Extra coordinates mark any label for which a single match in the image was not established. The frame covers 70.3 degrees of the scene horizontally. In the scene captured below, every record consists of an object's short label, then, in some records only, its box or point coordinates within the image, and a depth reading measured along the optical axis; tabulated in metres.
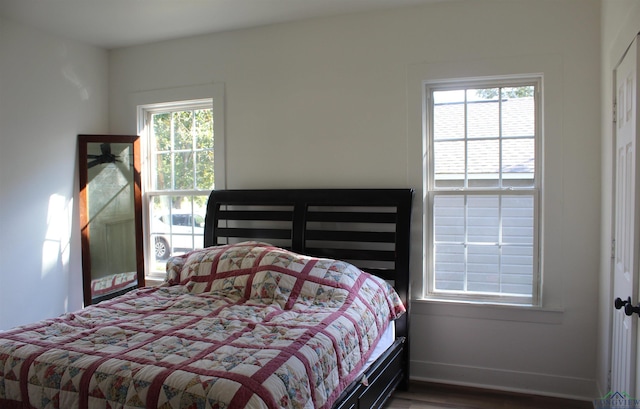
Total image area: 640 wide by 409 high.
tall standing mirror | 3.98
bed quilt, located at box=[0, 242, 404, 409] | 1.67
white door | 1.92
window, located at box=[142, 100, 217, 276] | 4.01
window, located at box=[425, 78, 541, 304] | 3.12
